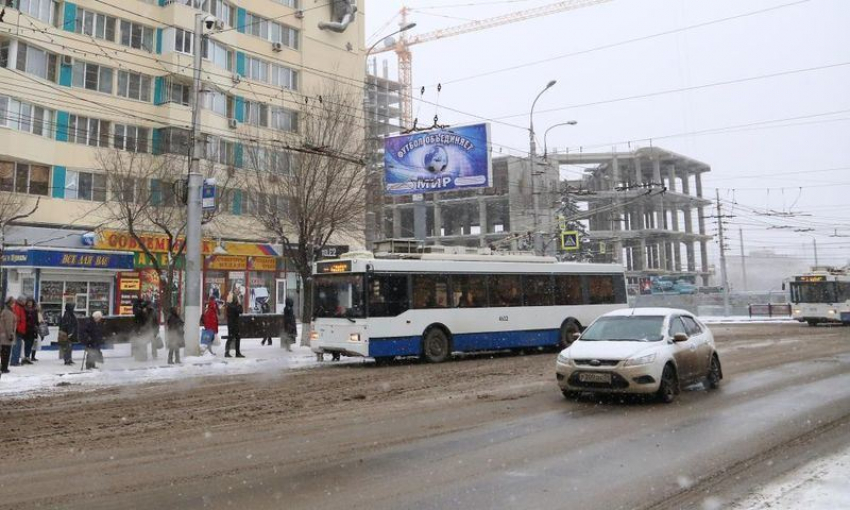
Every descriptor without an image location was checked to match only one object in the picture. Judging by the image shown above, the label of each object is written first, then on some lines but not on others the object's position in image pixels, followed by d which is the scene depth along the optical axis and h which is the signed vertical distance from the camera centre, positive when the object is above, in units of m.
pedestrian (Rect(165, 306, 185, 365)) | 17.61 -0.68
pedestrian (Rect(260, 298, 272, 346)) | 36.78 +0.06
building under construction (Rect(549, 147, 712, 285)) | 78.12 +11.10
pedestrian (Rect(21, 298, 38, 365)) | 16.55 -0.39
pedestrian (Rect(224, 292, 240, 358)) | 19.31 -0.42
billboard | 27.67 +6.12
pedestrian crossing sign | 30.92 +2.97
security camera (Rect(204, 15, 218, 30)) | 18.30 +8.06
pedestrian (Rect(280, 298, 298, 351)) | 21.80 -0.66
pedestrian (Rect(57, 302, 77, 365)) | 17.00 -0.59
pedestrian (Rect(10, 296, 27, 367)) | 16.05 -0.45
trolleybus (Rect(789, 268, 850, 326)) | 34.22 +0.11
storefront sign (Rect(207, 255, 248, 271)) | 34.62 +2.44
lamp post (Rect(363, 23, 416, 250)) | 24.41 +4.00
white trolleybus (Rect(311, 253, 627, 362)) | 17.14 -0.01
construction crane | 109.67 +45.42
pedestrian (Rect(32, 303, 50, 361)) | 17.89 -0.58
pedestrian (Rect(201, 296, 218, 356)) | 19.83 -0.56
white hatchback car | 9.86 -0.86
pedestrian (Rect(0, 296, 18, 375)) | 14.59 -0.48
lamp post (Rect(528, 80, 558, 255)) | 27.96 +4.93
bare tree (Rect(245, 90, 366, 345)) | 21.91 +4.30
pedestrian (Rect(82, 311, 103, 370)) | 16.59 -0.76
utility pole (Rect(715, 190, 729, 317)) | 45.62 +1.89
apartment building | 28.08 +9.80
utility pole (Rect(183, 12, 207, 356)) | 18.34 +2.27
